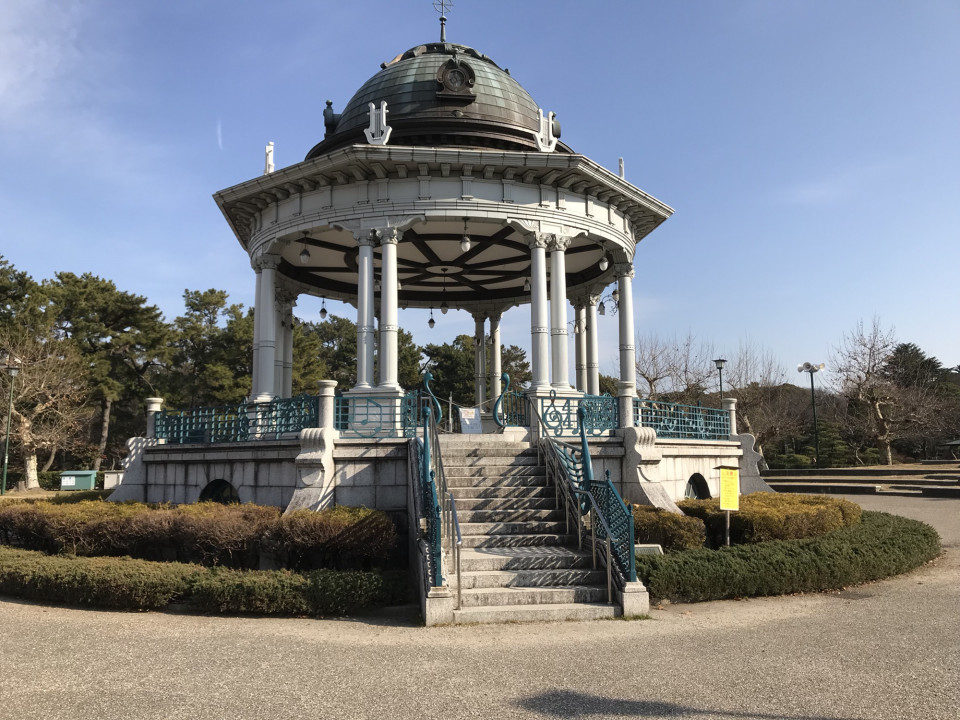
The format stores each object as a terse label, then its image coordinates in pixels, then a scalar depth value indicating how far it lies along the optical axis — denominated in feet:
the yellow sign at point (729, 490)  37.40
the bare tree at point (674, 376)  166.09
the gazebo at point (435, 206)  53.36
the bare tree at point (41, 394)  124.26
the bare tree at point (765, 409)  161.68
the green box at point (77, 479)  117.91
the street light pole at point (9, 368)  110.73
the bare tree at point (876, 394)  148.05
